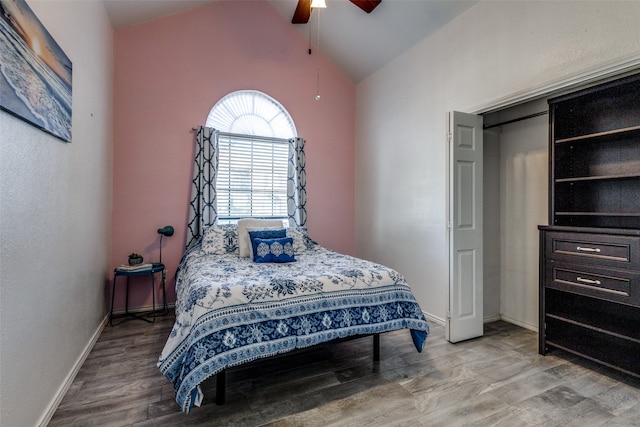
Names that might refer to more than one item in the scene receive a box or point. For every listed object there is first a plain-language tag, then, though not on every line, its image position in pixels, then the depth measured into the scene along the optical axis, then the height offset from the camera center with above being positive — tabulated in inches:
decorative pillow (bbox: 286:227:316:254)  138.6 -12.8
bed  67.6 -24.9
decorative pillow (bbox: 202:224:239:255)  130.0 -11.7
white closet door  108.6 -6.0
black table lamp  136.9 -8.2
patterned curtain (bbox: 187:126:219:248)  145.3 +10.7
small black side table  121.3 -30.1
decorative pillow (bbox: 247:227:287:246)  123.8 -8.8
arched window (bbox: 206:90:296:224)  157.1 +30.0
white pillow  127.2 -6.8
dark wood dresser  84.4 -5.7
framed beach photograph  51.5 +27.5
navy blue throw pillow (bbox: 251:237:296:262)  113.3 -14.1
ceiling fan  121.9 +86.7
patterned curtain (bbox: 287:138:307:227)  166.1 +13.6
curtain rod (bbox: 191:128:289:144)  155.2 +38.8
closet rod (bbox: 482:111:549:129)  110.9 +34.1
